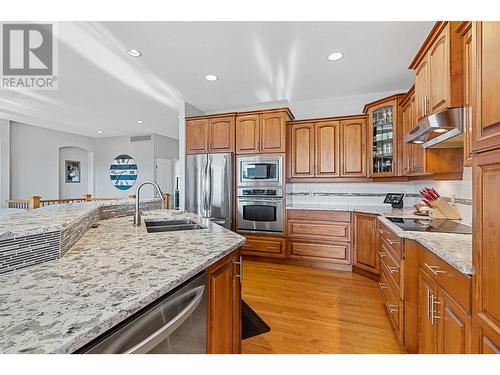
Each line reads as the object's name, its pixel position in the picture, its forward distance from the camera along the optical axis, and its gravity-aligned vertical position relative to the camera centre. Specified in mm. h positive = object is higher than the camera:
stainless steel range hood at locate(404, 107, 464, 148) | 1622 +426
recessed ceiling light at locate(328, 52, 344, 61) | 2607 +1422
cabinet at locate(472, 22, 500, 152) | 933 +411
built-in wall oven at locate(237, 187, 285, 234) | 3615 -336
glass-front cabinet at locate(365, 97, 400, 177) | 3105 +647
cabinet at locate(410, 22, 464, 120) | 1615 +836
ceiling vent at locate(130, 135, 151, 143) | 7324 +1465
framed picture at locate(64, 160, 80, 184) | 7254 +478
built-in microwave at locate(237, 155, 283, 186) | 3635 +255
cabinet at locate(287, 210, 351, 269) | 3338 -690
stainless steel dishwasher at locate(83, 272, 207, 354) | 670 -451
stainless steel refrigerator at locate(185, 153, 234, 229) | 3809 -14
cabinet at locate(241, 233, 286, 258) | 3588 -875
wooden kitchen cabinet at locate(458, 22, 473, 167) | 1217 +467
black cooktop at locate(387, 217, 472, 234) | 1779 -302
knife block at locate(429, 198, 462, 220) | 2281 -219
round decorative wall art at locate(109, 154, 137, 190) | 7504 +460
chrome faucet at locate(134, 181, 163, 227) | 1938 -240
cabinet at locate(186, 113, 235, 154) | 3915 +870
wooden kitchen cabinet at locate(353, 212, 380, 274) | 3008 -705
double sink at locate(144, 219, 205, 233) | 2037 -325
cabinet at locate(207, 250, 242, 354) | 1122 -596
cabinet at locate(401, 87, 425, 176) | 2564 +448
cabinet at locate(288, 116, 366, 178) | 3500 +584
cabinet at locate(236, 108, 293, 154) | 3654 +850
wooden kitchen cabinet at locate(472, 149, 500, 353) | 891 -256
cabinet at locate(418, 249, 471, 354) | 1076 -652
